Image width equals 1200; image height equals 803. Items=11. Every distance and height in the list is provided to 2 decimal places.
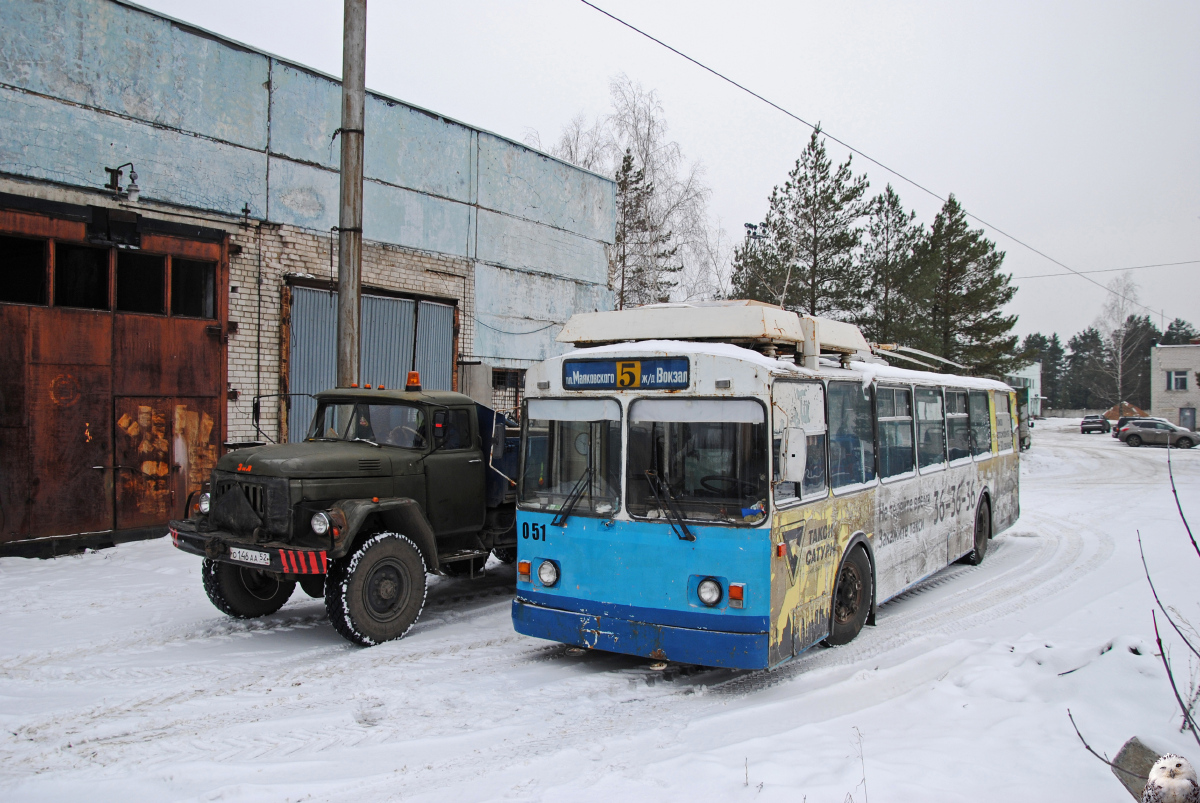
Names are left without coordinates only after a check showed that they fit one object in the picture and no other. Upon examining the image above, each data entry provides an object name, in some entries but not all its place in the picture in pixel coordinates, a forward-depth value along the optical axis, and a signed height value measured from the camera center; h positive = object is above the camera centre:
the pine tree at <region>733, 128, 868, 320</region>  32.78 +7.18
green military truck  6.88 -0.95
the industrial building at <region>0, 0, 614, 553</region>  10.69 +2.42
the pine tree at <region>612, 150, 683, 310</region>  31.66 +6.66
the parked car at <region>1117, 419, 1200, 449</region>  42.00 -0.85
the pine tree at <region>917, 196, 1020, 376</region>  34.56 +5.08
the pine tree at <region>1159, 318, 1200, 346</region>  94.44 +10.31
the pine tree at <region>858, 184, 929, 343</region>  33.59 +6.03
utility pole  10.61 +3.05
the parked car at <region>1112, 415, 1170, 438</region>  43.55 -0.18
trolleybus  5.60 -0.58
